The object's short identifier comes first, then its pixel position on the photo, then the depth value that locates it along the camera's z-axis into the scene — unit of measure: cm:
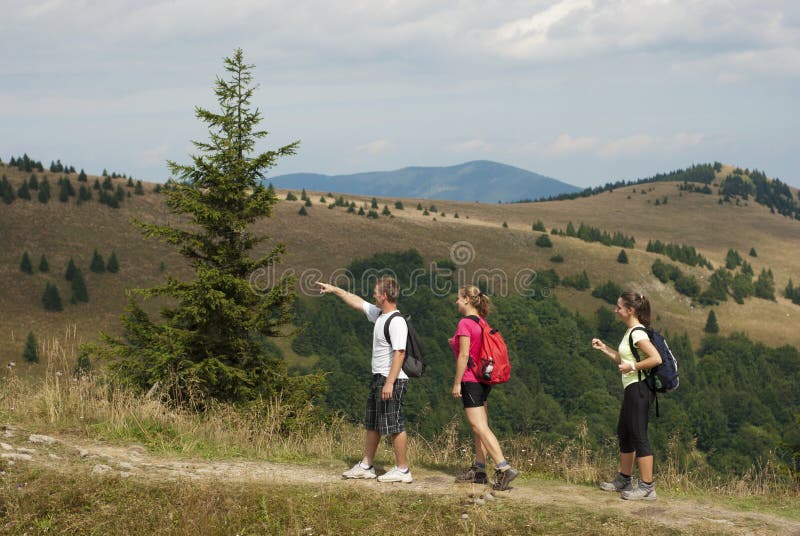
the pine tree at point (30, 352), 7138
